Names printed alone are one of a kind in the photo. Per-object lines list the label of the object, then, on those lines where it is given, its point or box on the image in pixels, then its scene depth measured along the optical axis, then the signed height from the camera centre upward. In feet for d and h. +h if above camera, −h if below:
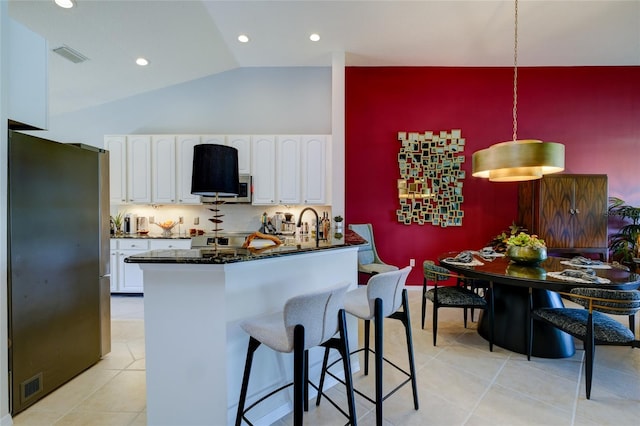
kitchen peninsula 4.87 -2.20
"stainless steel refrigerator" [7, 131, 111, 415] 5.89 -1.31
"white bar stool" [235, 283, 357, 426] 4.00 -1.94
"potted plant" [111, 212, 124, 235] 14.67 -0.67
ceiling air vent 11.07 +6.23
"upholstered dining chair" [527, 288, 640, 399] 6.27 -2.76
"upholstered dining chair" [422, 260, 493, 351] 8.63 -2.75
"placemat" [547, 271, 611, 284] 6.89 -1.72
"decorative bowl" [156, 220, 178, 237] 14.71 -0.92
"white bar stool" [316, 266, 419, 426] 5.10 -1.93
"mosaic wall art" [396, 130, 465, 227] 14.62 +1.70
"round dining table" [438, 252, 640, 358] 7.75 -2.73
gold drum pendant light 8.06 +1.58
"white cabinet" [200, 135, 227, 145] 14.48 +3.62
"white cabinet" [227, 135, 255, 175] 14.44 +3.06
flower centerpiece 8.63 -1.24
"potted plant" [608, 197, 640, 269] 13.04 -1.12
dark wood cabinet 12.68 -0.06
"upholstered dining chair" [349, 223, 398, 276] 12.39 -2.18
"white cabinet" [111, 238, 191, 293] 13.35 -2.36
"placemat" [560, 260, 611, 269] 8.58 -1.70
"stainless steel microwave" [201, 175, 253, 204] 14.17 +0.85
